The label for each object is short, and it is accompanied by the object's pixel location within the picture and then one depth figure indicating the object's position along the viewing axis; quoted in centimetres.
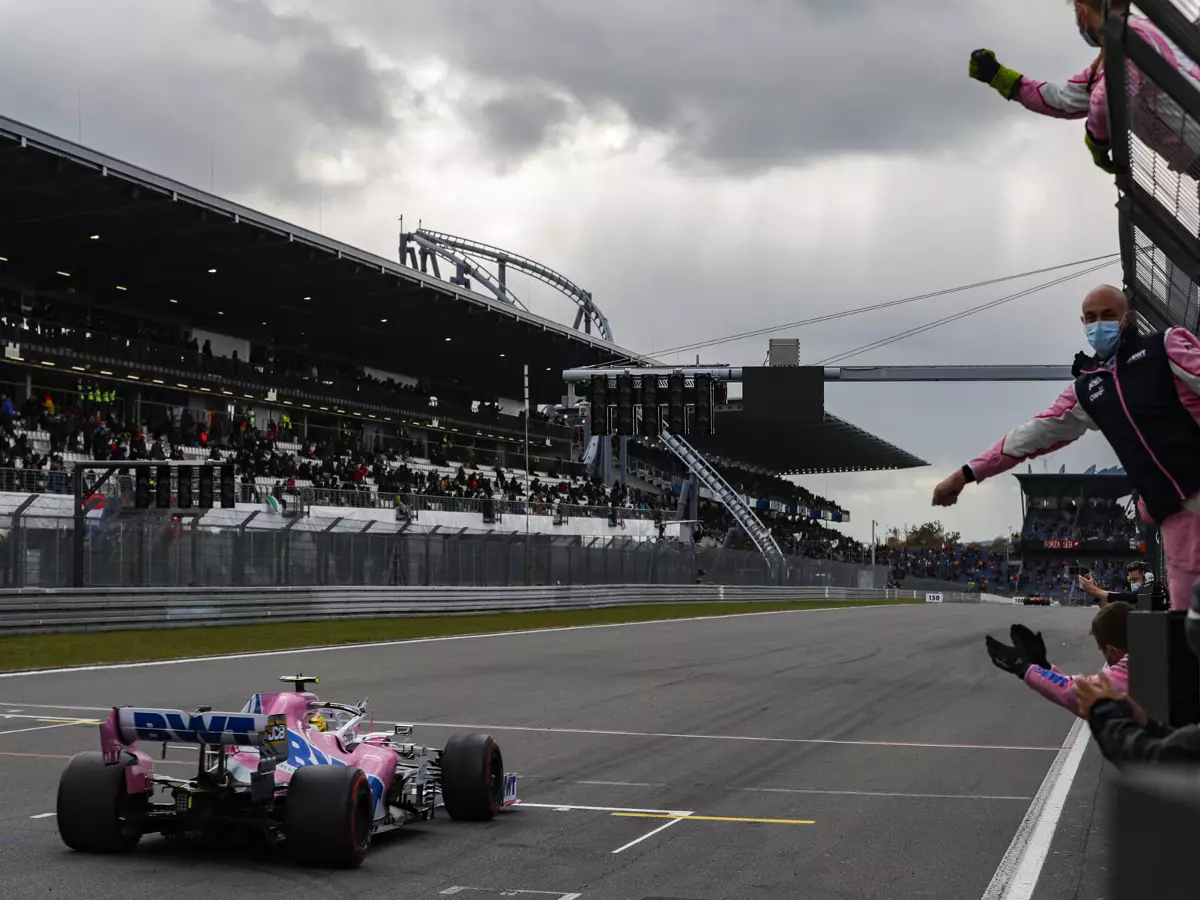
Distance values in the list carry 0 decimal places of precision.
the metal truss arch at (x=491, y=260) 7975
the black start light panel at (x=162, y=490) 2914
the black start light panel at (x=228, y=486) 2869
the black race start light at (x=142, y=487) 2908
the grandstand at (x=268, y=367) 4084
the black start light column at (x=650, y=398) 3231
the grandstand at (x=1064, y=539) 8725
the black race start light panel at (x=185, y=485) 2847
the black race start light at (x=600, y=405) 3216
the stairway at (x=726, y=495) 6900
